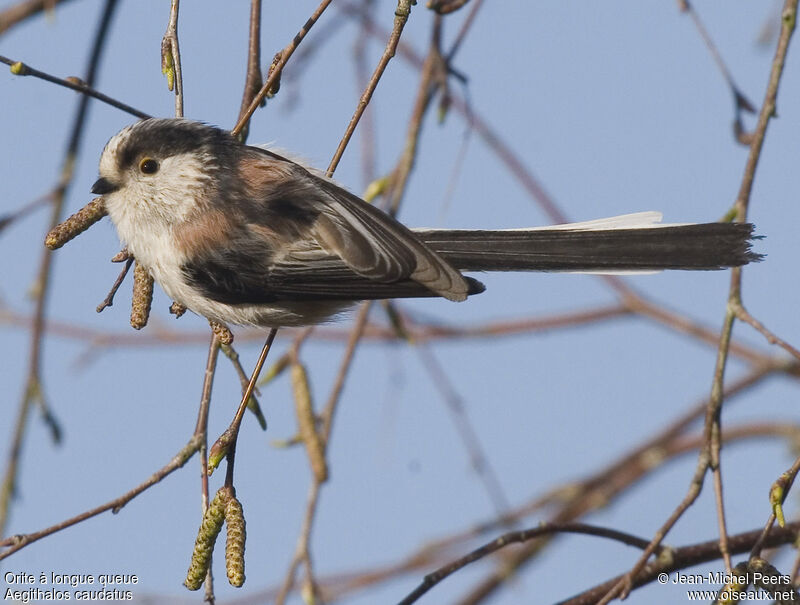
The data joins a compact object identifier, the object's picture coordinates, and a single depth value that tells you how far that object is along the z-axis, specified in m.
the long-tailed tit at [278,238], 3.36
